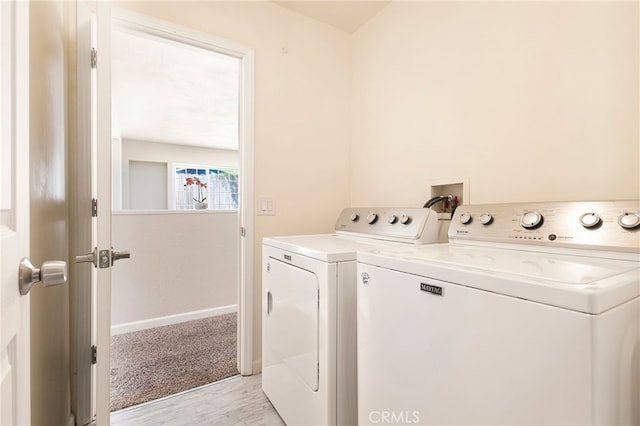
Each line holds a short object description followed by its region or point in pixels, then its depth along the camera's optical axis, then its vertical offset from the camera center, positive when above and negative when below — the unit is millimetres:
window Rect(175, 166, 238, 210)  6137 +526
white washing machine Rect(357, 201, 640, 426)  563 -249
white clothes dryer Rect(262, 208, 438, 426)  1200 -436
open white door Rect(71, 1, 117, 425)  1484 -51
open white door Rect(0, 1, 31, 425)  492 +12
